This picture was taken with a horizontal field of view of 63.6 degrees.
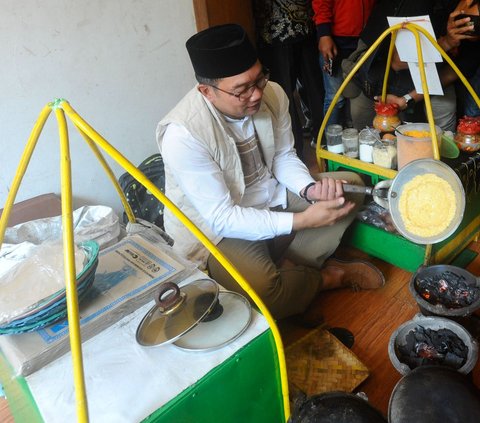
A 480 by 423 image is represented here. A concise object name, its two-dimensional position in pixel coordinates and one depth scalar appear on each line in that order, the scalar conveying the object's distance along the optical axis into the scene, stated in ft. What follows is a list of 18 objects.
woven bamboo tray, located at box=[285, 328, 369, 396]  3.84
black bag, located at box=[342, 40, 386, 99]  6.23
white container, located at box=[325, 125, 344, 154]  5.68
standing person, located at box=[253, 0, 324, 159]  7.53
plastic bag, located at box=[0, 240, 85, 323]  2.78
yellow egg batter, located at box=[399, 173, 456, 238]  3.77
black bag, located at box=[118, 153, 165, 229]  5.98
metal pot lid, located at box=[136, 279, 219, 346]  2.66
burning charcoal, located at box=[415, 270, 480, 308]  4.06
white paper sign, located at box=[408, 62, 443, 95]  4.94
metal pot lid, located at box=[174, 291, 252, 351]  2.64
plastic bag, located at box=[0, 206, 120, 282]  4.88
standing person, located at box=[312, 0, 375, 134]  7.22
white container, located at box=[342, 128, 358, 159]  5.51
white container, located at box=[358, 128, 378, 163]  5.19
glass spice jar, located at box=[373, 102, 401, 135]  5.38
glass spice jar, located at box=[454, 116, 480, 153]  4.75
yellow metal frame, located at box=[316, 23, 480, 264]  4.04
